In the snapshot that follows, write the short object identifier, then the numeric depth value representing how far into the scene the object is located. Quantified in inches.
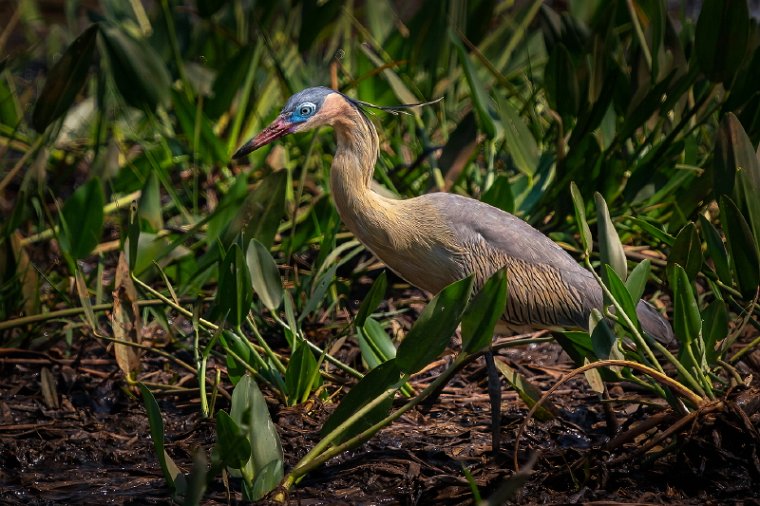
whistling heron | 331.9
